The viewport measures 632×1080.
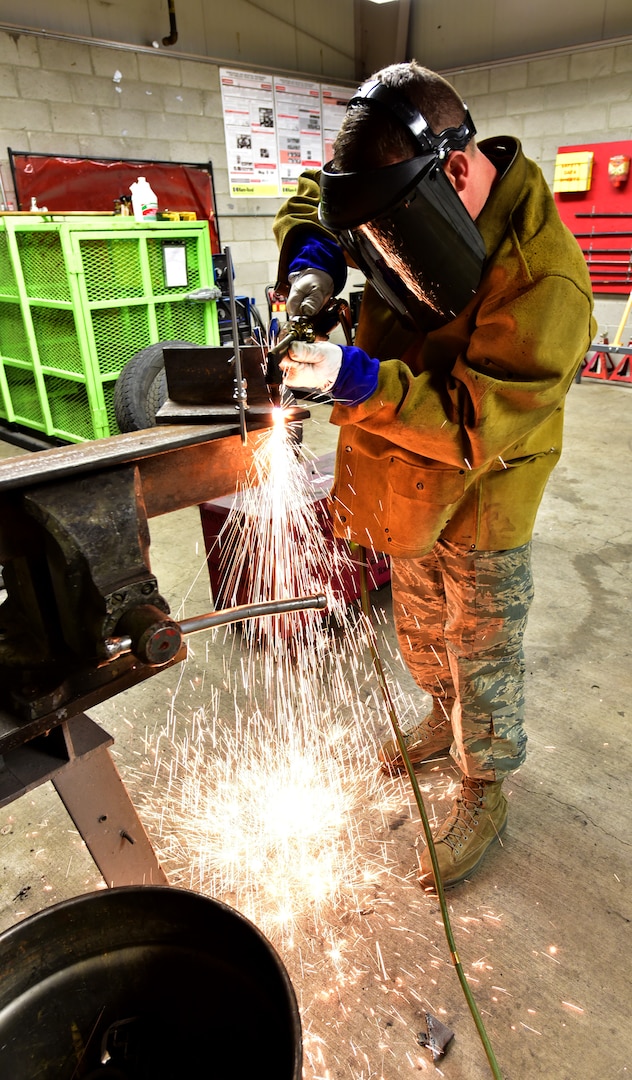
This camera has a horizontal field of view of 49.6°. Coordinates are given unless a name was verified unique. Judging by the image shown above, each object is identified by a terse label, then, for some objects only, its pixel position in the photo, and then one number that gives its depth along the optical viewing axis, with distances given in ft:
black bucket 3.46
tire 14.73
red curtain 19.20
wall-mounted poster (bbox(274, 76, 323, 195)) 25.96
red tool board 23.75
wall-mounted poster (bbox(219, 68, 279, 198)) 23.97
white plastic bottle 16.66
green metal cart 15.24
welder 4.13
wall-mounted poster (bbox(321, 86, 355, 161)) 27.61
